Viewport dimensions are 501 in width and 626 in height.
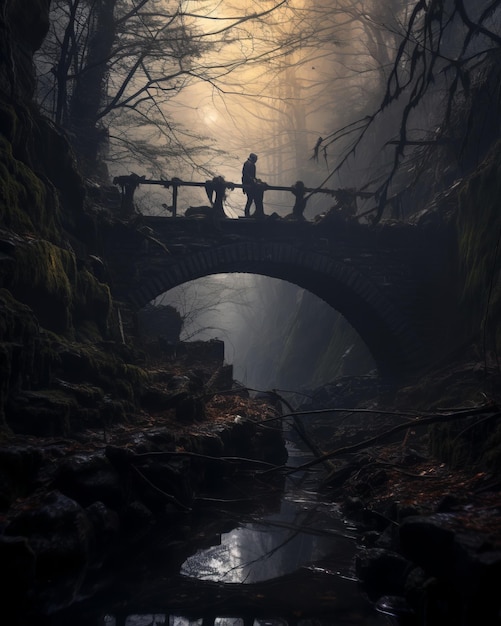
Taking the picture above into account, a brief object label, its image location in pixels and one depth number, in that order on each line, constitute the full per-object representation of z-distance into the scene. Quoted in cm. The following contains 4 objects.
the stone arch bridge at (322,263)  1273
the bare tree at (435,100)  425
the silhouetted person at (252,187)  1382
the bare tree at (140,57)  1404
